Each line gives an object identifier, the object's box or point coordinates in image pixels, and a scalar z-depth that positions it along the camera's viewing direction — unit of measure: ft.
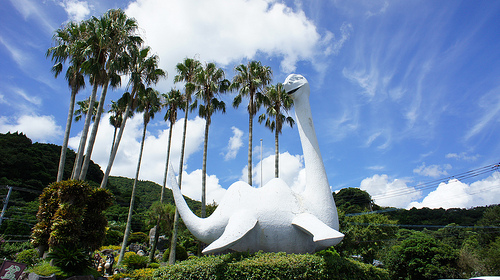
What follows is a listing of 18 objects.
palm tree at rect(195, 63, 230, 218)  62.49
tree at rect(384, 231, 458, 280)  59.72
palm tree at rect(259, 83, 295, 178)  65.72
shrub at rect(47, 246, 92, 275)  32.14
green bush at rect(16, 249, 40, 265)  37.96
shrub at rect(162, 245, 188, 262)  71.55
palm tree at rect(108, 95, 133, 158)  80.17
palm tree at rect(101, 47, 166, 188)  51.74
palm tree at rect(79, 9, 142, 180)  47.09
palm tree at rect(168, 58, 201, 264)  65.51
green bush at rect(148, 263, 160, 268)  55.47
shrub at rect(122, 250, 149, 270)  53.72
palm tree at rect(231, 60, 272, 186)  64.13
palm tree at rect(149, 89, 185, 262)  74.95
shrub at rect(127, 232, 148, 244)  107.34
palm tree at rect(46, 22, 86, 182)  52.70
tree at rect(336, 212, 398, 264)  63.46
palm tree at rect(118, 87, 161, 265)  61.05
